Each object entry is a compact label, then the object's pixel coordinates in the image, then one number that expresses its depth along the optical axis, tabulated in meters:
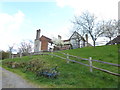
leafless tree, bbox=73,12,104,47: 18.75
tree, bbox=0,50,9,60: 24.43
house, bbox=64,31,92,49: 20.98
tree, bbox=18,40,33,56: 33.61
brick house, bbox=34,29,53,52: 27.19
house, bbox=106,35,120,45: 22.21
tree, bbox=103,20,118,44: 20.22
